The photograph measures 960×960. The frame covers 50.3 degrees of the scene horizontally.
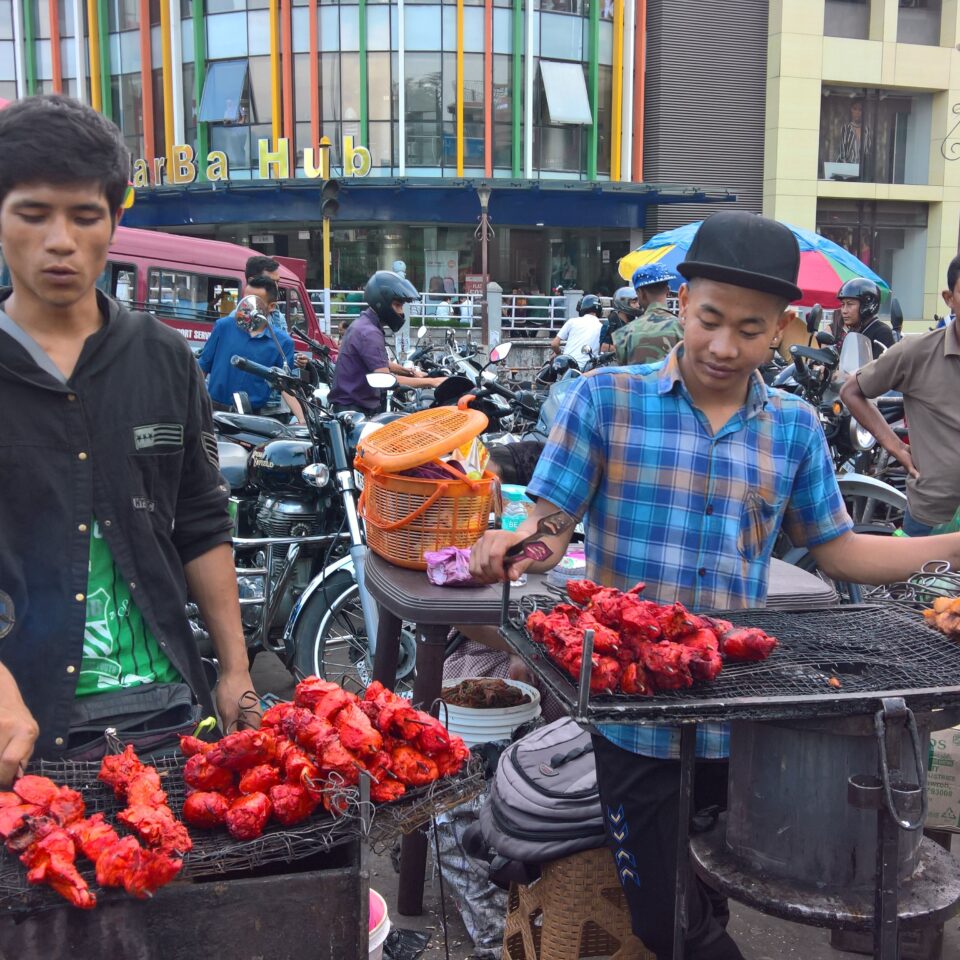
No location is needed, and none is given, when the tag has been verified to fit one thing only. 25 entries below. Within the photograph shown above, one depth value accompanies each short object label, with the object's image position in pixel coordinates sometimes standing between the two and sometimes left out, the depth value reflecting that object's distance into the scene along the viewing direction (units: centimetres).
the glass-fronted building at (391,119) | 2967
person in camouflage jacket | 644
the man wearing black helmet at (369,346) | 762
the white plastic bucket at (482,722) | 384
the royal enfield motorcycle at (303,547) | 513
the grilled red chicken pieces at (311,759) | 179
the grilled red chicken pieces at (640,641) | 202
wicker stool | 297
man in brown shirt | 493
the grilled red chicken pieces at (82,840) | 157
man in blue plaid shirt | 244
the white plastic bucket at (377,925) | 253
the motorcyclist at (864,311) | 801
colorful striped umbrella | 1221
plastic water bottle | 417
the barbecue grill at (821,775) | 191
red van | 1438
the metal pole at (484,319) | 2328
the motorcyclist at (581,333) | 1495
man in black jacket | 195
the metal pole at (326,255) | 1723
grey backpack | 296
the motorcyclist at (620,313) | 1261
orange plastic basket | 363
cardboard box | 322
